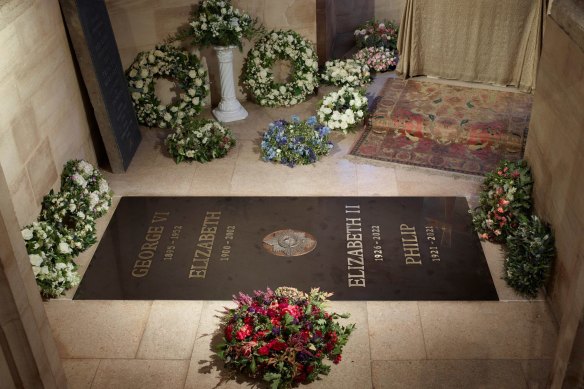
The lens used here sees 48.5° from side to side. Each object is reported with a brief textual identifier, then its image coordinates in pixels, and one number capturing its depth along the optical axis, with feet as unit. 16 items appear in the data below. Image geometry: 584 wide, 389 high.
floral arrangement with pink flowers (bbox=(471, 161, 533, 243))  18.10
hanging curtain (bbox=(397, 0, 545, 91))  24.53
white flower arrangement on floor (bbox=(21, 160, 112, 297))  16.98
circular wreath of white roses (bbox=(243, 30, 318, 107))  26.86
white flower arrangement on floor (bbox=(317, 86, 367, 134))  24.43
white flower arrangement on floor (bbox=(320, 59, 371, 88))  27.53
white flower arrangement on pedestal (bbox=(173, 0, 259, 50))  24.54
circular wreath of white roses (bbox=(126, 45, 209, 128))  25.63
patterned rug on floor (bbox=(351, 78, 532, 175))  22.86
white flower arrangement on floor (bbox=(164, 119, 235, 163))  23.21
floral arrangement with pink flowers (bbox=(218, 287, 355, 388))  13.94
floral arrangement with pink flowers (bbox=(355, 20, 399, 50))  31.22
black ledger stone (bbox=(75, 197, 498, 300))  17.34
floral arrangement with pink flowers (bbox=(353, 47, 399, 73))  30.01
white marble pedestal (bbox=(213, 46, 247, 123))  25.93
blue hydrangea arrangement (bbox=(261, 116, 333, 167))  22.90
